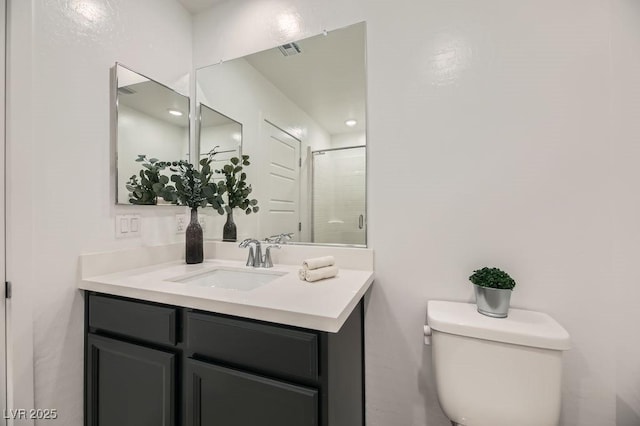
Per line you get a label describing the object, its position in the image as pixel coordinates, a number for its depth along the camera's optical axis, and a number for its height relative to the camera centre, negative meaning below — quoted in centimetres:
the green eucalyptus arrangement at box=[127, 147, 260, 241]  129 +14
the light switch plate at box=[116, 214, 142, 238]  122 -6
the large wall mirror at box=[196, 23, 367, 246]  127 +43
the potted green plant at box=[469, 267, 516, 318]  93 -28
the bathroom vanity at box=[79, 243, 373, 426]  74 -45
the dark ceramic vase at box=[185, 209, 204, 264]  141 -15
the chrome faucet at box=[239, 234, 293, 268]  133 -21
